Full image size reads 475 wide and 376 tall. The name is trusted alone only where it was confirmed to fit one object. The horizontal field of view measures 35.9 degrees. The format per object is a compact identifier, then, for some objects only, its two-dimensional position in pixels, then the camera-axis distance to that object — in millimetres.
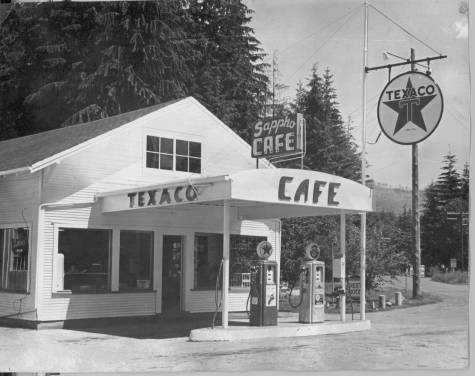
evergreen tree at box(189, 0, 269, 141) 17391
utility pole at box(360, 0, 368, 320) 13523
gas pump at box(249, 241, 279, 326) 14188
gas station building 14328
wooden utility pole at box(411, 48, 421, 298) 16580
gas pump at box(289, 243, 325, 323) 14953
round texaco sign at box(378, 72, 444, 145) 12828
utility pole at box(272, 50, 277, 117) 14664
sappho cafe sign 15688
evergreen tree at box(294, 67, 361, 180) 18234
